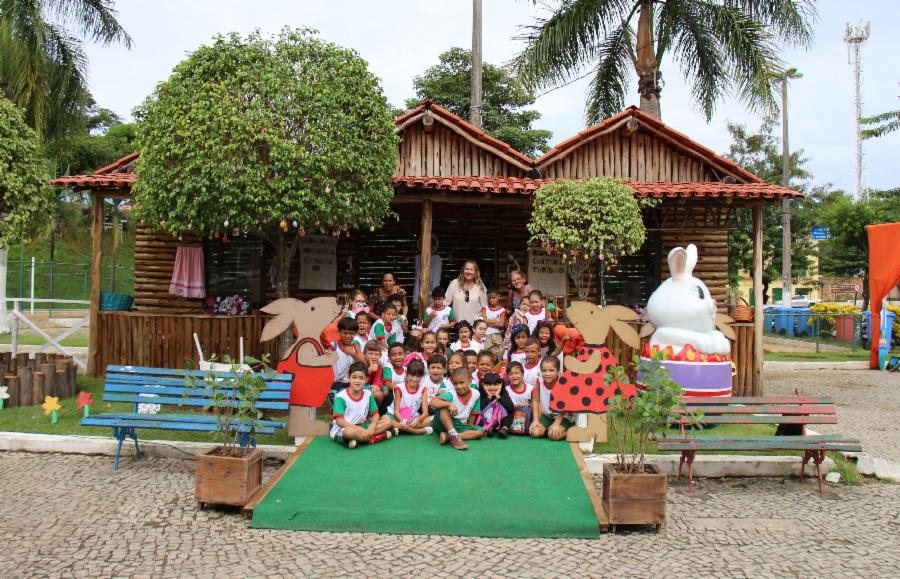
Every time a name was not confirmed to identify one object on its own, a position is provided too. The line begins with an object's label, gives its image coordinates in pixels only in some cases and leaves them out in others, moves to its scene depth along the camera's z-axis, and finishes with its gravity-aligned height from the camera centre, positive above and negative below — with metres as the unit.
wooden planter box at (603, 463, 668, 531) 5.03 -1.51
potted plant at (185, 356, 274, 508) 5.26 -1.34
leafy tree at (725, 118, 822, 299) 31.22 +4.41
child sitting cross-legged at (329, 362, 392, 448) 6.41 -1.22
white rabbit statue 8.24 -0.17
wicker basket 11.07 -0.21
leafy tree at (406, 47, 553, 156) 31.23 +9.40
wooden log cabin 12.31 +1.36
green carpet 5.05 -1.63
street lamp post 25.20 +3.23
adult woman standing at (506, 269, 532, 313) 9.07 +0.11
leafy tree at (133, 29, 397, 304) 7.81 +1.79
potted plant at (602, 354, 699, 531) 5.04 -1.33
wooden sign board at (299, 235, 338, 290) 12.38 +0.54
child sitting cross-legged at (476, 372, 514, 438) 6.80 -1.15
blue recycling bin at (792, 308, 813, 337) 23.45 -0.75
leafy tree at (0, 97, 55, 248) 8.95 +1.43
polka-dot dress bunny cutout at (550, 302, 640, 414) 6.84 -0.70
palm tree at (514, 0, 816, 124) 14.24 +5.78
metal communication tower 42.03 +15.87
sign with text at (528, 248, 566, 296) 12.55 +0.40
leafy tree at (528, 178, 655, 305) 9.11 +1.05
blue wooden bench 6.34 -1.10
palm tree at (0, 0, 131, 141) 16.45 +5.76
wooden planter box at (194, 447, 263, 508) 5.25 -1.50
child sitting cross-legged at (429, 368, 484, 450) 6.62 -1.17
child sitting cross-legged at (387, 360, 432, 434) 6.81 -1.14
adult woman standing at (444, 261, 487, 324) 9.09 -0.01
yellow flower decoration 7.99 -1.41
